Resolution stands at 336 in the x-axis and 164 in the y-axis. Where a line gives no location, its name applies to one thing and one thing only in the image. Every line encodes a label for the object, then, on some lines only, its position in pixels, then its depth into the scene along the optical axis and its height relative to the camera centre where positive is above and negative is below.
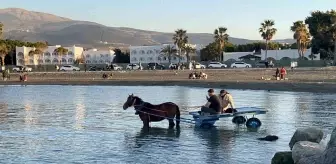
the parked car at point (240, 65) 92.13 -0.95
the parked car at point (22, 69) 105.56 -1.76
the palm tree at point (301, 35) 106.81 +4.56
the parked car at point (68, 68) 104.32 -1.56
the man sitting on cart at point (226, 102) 21.17 -1.62
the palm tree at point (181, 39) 136.06 +4.98
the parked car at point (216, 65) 96.84 -0.99
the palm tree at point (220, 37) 129.75 +5.14
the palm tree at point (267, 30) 117.50 +6.06
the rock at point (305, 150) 10.64 -1.77
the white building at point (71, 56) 154.75 +1.02
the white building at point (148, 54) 152.12 +1.49
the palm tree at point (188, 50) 136.12 +2.27
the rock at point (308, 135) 14.21 -1.93
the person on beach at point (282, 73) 58.53 -1.45
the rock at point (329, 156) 9.16 -1.60
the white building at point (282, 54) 113.50 +1.04
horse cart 20.48 -2.17
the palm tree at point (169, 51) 140.82 +2.16
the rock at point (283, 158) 12.11 -2.15
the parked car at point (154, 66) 103.10 -1.23
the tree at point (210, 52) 134.62 +1.77
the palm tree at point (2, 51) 126.59 +2.01
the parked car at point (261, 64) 87.46 -0.82
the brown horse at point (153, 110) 20.33 -1.83
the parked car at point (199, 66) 96.62 -1.17
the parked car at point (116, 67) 103.31 -1.41
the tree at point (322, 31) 95.69 +4.83
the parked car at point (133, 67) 104.11 -1.39
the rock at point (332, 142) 9.32 -1.38
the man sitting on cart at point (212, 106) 20.50 -1.71
